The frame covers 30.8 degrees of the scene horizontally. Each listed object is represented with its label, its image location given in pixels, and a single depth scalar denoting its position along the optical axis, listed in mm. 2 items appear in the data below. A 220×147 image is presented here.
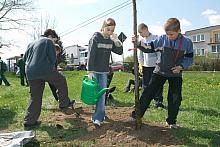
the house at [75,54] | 71750
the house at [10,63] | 70400
